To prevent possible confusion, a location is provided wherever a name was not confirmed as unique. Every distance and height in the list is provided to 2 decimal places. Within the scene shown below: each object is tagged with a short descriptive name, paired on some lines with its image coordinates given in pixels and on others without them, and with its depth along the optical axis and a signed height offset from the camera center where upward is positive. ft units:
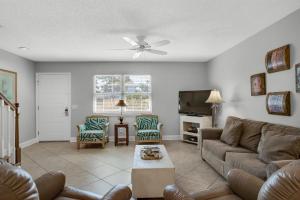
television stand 13.27 -2.41
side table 13.73 -2.84
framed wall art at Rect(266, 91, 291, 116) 6.89 -0.19
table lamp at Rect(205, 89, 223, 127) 11.73 +0.15
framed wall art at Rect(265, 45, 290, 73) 6.88 +1.96
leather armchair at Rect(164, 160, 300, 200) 2.63 -2.32
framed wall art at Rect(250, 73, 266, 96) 8.33 +0.90
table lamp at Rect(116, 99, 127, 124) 13.82 -0.24
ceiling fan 8.47 +3.31
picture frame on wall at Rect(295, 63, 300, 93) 6.44 +0.97
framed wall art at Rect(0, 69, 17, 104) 11.05 +1.44
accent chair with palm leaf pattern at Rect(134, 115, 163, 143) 13.09 -2.69
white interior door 14.83 -0.44
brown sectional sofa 6.11 -2.62
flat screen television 13.54 -0.28
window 15.19 +0.91
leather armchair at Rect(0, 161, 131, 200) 2.30 -2.22
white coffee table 6.27 -3.36
